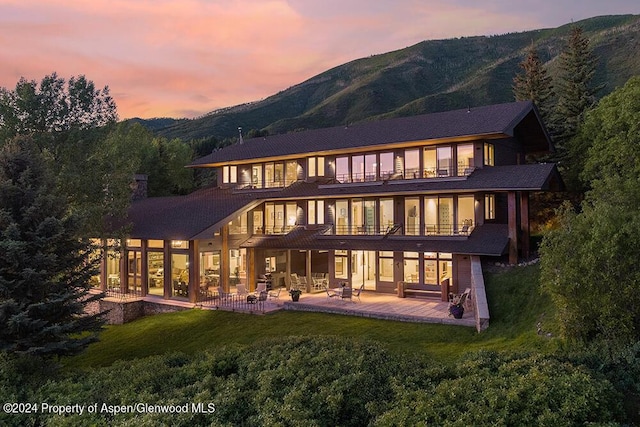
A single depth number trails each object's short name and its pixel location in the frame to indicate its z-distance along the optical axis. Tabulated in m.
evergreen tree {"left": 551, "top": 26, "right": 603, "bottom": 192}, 29.93
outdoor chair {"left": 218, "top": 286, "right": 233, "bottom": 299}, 25.58
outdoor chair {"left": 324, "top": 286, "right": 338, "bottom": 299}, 24.49
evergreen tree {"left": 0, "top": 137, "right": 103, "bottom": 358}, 13.45
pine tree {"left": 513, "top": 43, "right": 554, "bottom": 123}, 38.50
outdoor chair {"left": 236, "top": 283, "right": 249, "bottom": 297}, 25.20
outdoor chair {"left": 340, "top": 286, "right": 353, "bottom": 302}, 23.28
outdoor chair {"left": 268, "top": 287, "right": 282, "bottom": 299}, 25.23
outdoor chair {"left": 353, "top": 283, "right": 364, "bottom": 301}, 24.52
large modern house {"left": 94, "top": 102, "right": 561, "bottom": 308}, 24.04
